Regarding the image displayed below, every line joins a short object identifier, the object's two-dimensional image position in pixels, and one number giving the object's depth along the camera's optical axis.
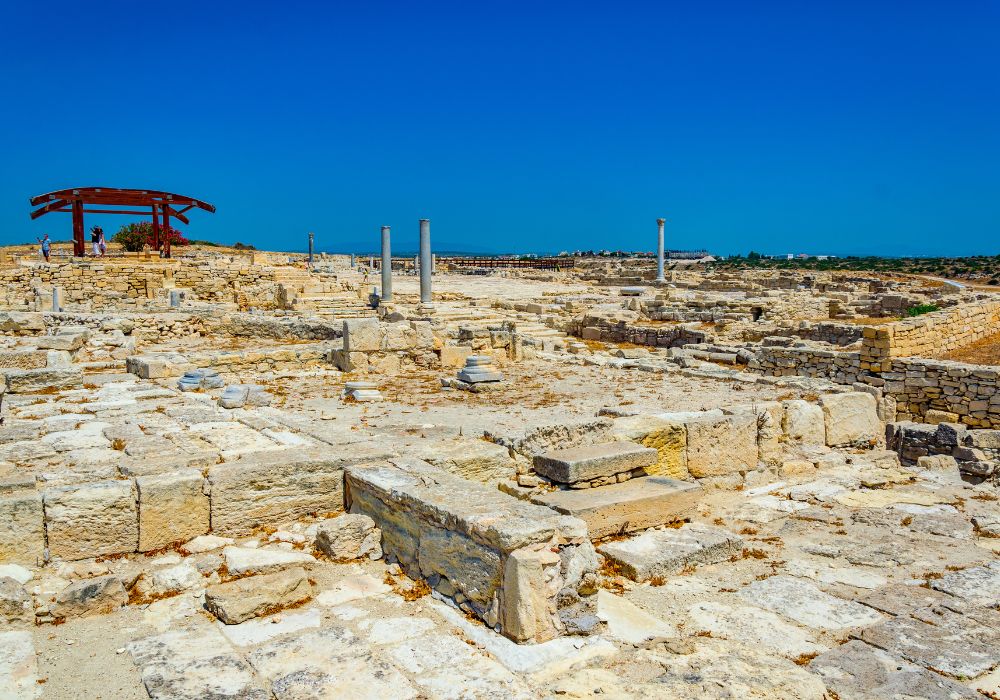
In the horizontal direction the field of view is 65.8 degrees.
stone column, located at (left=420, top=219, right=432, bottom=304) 24.17
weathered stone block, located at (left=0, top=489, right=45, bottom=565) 4.39
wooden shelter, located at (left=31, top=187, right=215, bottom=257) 27.44
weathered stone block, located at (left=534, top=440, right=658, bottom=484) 5.70
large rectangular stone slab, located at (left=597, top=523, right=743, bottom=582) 4.74
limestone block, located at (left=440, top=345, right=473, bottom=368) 12.84
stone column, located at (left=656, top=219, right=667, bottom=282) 38.94
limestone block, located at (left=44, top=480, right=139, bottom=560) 4.55
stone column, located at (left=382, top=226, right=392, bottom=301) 24.31
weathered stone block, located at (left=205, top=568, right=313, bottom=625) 3.92
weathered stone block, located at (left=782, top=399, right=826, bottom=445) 7.79
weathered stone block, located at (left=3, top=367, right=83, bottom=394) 9.20
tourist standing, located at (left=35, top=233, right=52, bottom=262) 26.42
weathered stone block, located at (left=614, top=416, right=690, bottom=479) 6.65
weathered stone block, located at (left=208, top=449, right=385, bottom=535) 5.04
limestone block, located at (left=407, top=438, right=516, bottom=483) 5.89
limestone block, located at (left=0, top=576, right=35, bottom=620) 3.78
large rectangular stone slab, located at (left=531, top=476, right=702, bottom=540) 5.26
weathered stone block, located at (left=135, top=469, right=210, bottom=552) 4.76
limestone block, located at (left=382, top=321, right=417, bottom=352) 12.30
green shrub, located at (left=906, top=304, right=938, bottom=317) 21.88
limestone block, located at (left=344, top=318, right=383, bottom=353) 11.91
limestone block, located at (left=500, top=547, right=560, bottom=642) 3.74
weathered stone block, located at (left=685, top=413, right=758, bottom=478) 7.01
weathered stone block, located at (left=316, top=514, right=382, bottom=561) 4.74
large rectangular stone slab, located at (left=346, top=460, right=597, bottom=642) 3.80
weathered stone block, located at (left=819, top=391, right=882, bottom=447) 8.13
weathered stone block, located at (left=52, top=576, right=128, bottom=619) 3.92
